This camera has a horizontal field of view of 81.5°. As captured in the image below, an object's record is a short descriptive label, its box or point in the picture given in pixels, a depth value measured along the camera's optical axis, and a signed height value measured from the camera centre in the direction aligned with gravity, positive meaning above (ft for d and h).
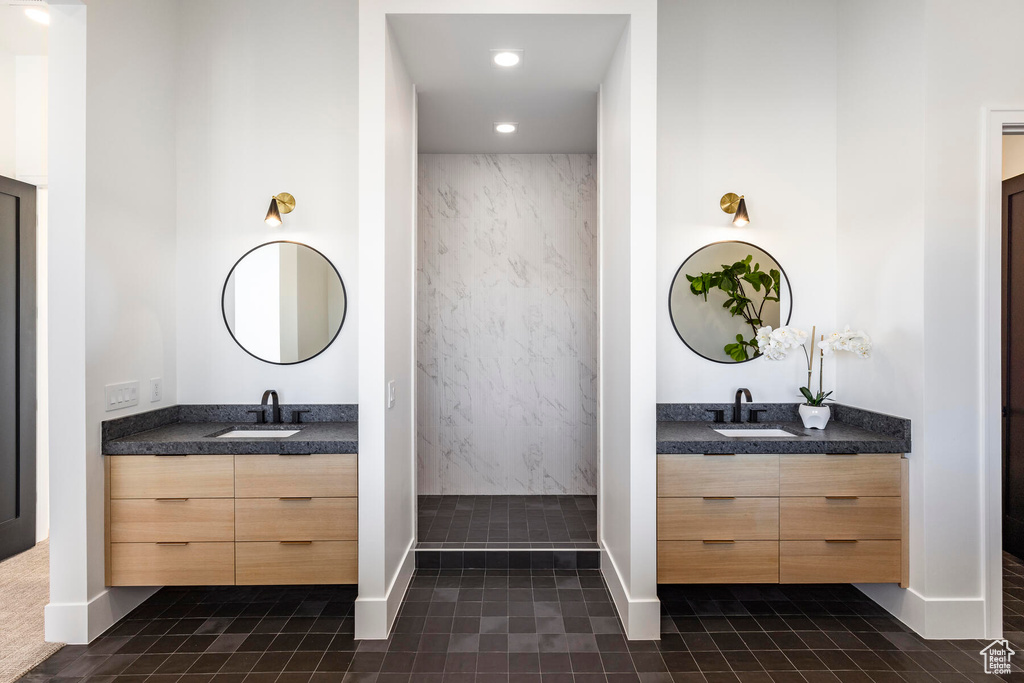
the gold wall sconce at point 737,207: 10.10 +2.32
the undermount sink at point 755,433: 9.36 -1.48
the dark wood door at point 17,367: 10.66 -0.51
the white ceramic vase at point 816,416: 9.40 -1.20
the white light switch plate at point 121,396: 8.52 -0.83
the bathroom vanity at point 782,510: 8.48 -2.43
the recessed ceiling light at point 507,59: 9.37 +4.51
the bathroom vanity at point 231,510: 8.39 -2.43
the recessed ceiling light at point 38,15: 9.50 +5.28
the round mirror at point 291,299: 10.43 +0.72
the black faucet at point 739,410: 10.20 -1.19
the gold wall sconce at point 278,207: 10.03 +2.27
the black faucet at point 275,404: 10.12 -1.10
